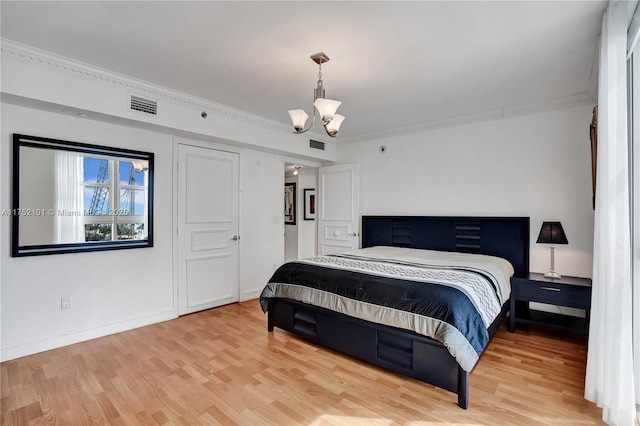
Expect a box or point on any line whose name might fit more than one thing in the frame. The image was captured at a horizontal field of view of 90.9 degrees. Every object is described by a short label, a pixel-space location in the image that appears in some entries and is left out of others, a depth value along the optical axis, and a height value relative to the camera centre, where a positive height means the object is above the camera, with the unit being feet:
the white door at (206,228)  12.44 -0.66
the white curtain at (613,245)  5.75 -0.63
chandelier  7.89 +2.68
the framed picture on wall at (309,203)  21.54 +0.66
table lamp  10.53 -0.79
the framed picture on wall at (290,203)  22.74 +0.69
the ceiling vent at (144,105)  10.09 +3.52
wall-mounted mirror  8.81 +0.48
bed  6.86 -2.27
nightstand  9.60 -2.71
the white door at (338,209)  17.07 +0.20
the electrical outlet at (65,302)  9.53 -2.72
